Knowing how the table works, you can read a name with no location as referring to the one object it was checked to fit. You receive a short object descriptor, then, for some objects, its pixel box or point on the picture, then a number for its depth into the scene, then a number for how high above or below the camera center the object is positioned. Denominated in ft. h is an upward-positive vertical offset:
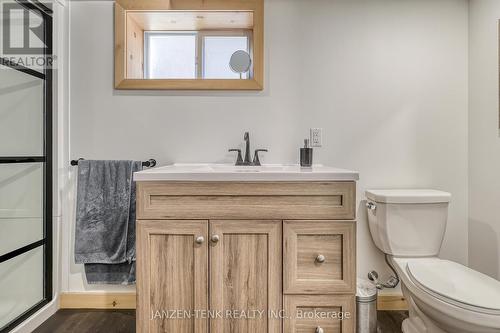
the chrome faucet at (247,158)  5.90 +0.16
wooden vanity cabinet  4.24 -1.17
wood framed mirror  6.11 +2.58
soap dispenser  5.49 +0.19
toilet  3.71 -1.58
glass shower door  5.06 -0.33
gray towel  5.80 -0.87
